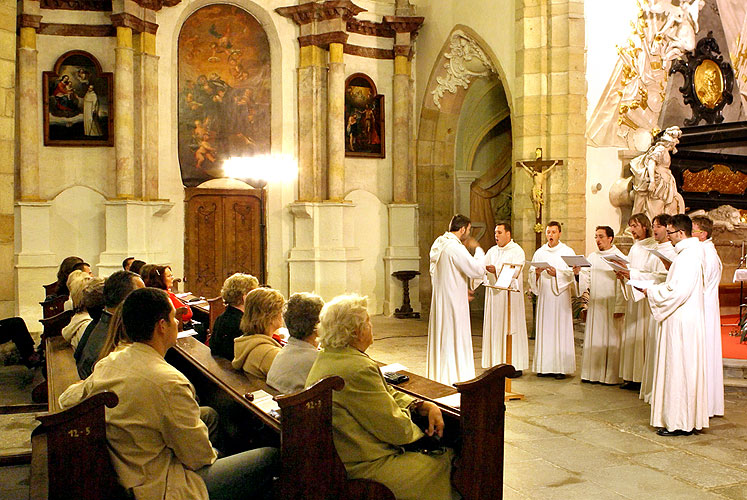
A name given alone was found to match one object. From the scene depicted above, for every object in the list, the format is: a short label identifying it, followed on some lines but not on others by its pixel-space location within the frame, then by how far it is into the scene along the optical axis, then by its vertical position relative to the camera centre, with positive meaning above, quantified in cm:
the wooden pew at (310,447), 333 -101
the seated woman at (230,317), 502 -65
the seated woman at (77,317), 572 -74
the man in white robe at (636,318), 777 -103
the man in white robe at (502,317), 862 -113
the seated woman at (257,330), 439 -65
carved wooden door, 1334 -29
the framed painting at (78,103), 1238 +193
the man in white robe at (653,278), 673 -54
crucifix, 1083 +59
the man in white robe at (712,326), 632 -91
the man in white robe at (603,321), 823 -112
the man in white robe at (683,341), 611 -98
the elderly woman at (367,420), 349 -93
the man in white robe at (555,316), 864 -111
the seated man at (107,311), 456 -54
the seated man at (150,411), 300 -75
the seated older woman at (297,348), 399 -68
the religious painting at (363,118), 1432 +192
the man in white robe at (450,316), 751 -95
